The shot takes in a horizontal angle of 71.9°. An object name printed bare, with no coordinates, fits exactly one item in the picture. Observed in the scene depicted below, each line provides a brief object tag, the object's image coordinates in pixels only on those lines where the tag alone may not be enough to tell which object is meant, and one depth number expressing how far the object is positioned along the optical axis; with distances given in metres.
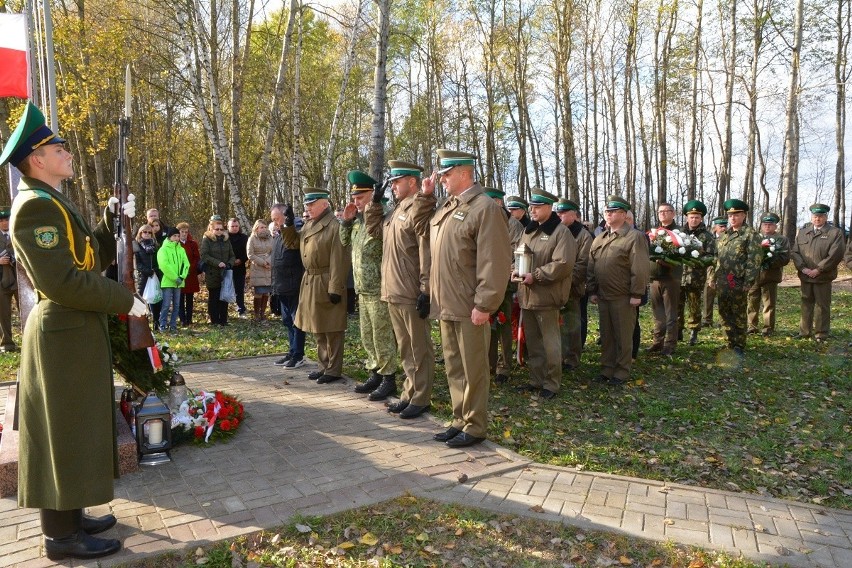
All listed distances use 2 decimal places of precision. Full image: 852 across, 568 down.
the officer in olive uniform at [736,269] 8.65
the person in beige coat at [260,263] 11.92
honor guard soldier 3.12
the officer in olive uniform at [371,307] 6.64
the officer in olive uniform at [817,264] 9.90
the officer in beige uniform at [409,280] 5.80
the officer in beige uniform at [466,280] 4.89
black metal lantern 4.64
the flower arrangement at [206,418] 5.04
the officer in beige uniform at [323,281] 6.91
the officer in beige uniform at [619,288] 7.32
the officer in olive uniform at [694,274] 9.47
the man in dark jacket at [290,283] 7.96
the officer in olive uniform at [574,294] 7.95
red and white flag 6.15
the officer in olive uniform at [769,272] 10.26
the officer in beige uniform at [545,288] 6.69
